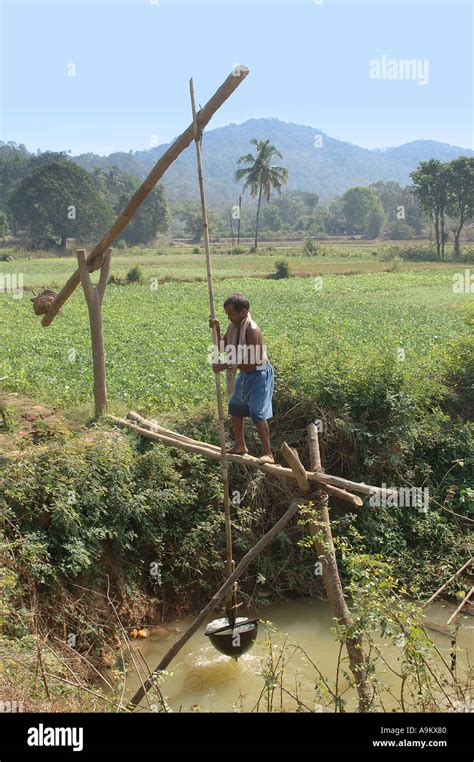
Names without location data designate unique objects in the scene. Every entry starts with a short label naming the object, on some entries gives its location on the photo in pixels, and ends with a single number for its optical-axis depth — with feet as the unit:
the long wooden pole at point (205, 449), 19.74
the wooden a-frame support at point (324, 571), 16.43
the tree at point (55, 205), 202.59
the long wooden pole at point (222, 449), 19.36
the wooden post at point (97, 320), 29.58
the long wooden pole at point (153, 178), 23.47
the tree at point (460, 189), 163.53
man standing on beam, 22.06
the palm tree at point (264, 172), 187.93
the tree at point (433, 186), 165.27
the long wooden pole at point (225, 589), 18.31
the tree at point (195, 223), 262.88
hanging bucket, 19.54
